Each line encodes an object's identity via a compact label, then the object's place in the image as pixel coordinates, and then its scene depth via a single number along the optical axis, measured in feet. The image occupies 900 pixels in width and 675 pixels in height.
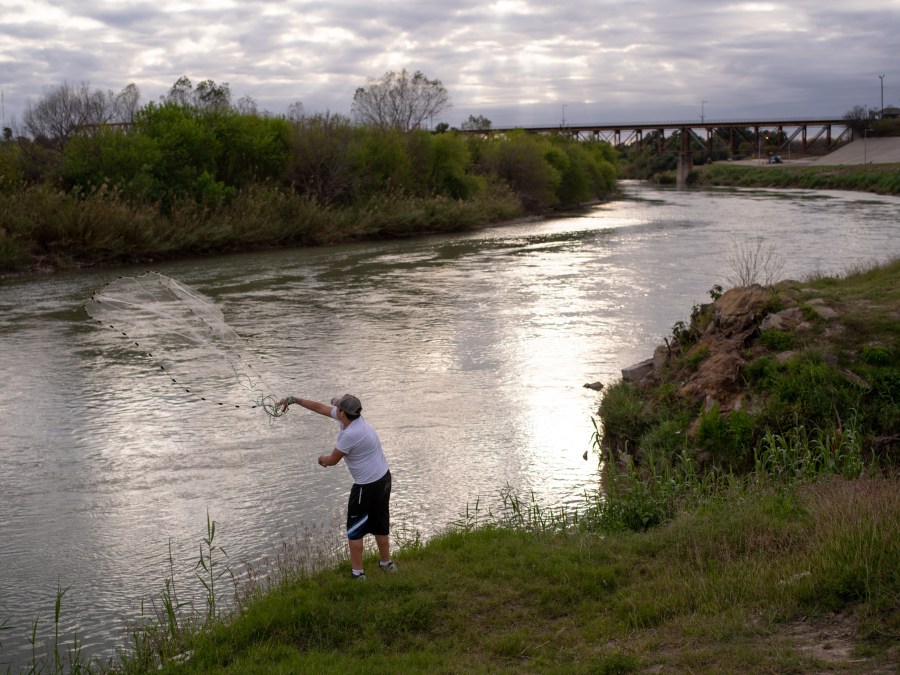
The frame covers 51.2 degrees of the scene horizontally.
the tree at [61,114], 203.82
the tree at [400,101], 223.30
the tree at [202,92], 191.62
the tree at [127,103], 248.32
